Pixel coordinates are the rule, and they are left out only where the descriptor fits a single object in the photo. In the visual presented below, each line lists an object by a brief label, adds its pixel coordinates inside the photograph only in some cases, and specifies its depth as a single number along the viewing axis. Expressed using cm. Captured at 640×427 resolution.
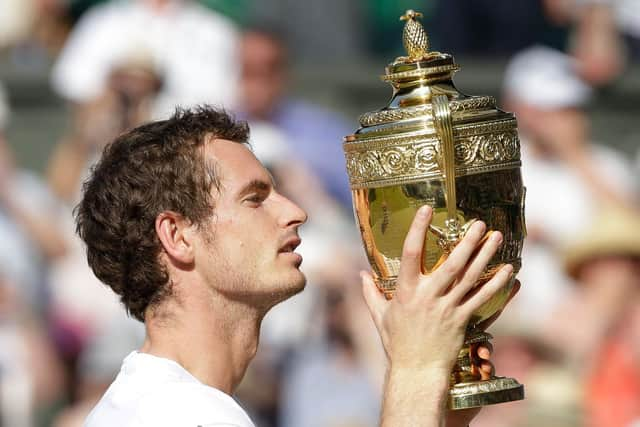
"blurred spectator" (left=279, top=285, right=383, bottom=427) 1470
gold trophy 648
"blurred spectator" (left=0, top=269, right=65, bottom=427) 1617
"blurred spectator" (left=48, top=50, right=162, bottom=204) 1700
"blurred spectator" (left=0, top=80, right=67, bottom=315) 1686
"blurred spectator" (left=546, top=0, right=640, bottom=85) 1808
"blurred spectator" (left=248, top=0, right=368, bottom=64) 1927
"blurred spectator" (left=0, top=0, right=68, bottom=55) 1945
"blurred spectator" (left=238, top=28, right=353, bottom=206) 1680
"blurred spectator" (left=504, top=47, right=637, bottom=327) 1598
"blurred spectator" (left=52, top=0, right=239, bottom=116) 1758
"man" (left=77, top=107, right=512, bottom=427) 631
